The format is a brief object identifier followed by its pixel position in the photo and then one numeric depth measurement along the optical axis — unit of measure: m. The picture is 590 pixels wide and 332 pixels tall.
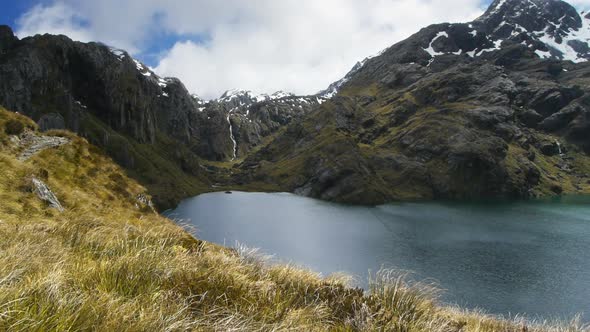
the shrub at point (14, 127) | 18.52
